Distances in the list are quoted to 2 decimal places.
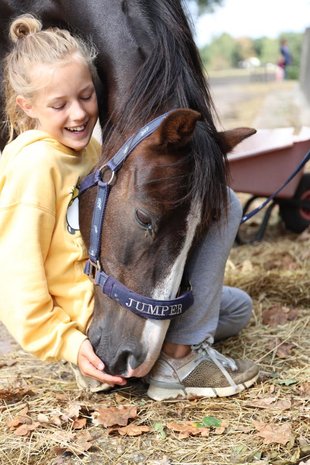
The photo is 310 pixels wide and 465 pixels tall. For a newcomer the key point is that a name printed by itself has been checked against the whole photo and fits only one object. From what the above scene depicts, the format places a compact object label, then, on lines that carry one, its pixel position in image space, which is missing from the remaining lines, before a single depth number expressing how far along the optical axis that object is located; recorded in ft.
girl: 7.37
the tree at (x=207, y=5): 88.63
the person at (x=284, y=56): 87.35
